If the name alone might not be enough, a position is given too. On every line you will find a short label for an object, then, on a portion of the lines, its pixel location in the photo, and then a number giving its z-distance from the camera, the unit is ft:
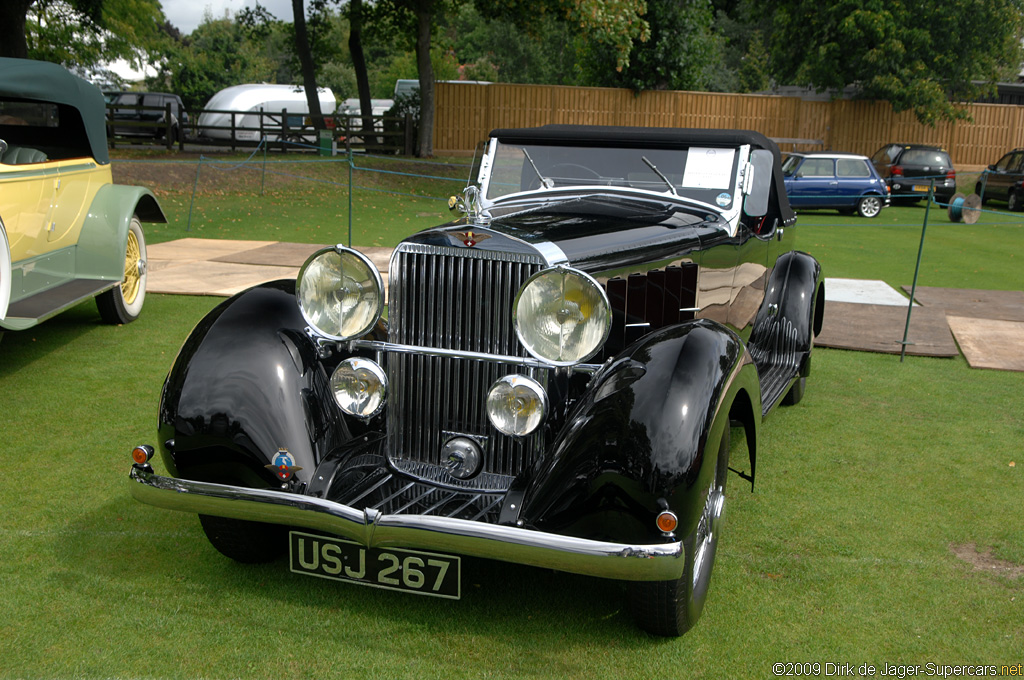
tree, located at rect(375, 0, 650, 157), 56.75
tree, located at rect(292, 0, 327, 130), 76.02
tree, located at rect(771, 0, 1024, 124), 79.87
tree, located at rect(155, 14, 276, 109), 137.90
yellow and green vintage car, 18.71
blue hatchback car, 60.23
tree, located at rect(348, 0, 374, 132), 77.77
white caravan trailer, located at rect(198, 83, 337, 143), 84.48
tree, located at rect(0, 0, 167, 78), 77.88
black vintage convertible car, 8.80
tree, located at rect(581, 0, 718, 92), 79.92
